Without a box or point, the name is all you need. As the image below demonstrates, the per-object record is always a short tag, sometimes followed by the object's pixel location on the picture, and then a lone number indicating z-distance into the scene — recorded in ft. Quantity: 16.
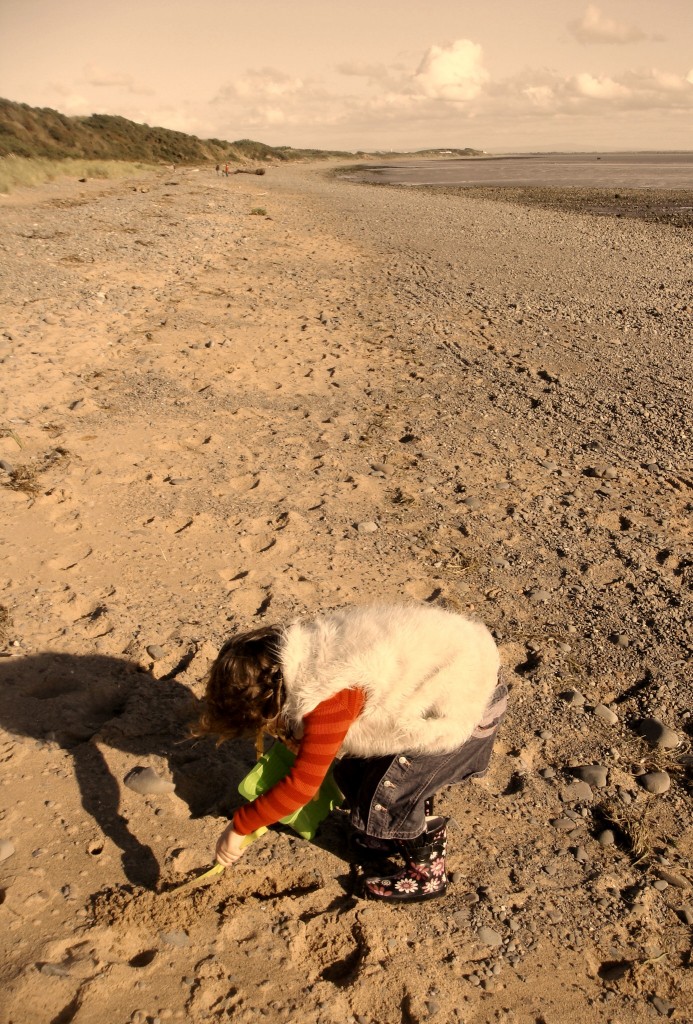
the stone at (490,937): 7.14
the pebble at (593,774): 8.87
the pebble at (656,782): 8.80
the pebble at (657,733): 9.40
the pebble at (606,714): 9.75
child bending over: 6.89
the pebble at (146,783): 8.46
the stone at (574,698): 9.99
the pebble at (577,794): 8.66
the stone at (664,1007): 6.56
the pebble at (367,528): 13.59
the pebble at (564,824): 8.35
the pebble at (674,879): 7.69
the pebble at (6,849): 7.55
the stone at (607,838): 8.19
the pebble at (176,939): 6.93
